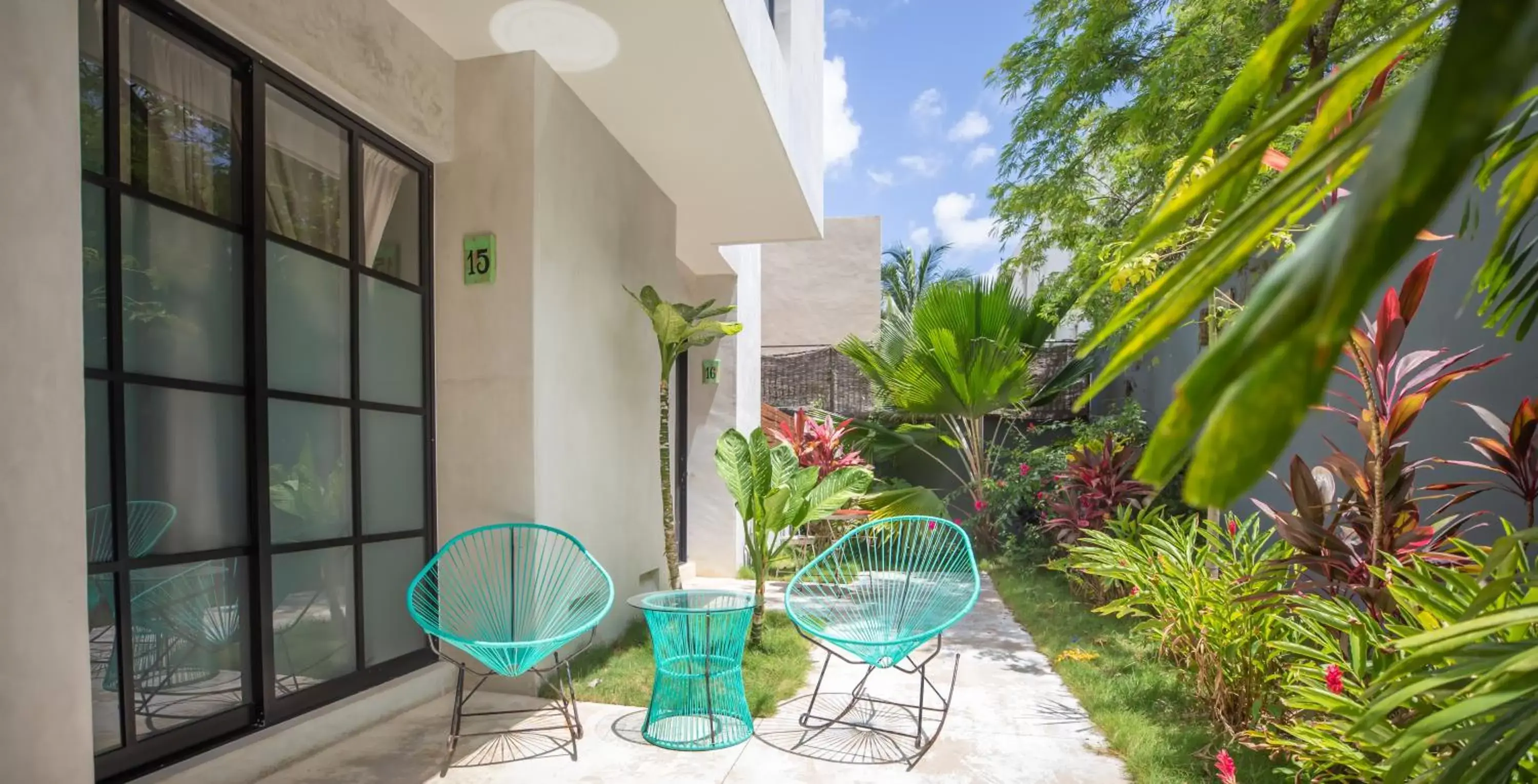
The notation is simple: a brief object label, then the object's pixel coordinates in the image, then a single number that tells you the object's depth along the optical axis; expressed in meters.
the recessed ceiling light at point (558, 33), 3.03
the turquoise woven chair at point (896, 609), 2.81
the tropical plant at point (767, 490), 3.72
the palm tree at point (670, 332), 3.98
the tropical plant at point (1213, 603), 2.53
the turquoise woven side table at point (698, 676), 2.84
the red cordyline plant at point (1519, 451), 2.07
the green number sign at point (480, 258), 3.32
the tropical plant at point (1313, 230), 0.20
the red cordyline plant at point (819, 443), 6.40
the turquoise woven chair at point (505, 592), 3.21
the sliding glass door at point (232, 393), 2.05
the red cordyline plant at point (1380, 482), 2.17
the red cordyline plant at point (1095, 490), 4.93
